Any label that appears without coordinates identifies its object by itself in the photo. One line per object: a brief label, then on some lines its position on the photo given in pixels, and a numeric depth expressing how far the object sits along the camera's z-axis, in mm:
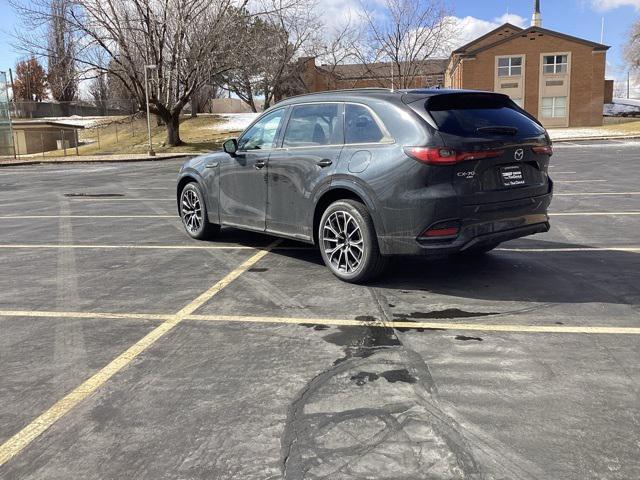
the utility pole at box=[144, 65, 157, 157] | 29516
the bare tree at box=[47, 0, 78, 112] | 30197
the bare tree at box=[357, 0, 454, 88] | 50062
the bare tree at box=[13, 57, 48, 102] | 78756
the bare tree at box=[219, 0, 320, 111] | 34688
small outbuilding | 45719
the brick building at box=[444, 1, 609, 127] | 49969
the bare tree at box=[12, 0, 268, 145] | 30875
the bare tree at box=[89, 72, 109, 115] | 69544
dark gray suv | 4746
